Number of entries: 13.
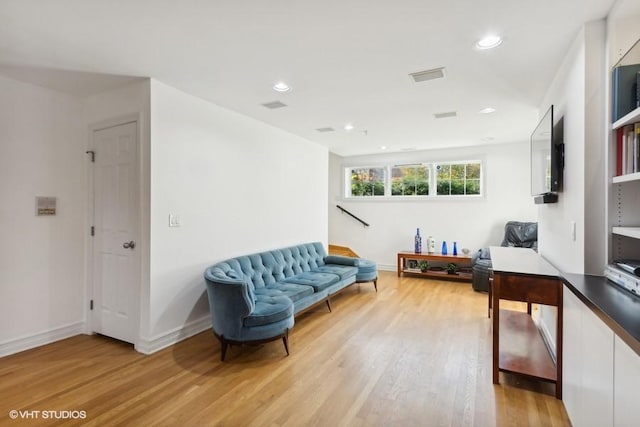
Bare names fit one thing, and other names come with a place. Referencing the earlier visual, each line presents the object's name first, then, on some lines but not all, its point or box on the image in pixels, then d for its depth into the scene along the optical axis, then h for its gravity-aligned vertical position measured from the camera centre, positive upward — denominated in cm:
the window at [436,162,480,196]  594 +65
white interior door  296 -23
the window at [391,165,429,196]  635 +66
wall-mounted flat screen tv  251 +47
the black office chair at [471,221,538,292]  489 -49
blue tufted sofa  266 -83
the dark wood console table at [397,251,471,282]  558 -87
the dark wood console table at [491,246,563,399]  212 -59
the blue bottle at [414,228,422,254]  604 -59
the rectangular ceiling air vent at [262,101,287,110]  340 +116
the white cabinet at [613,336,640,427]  109 -63
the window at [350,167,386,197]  679 +67
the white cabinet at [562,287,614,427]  135 -76
